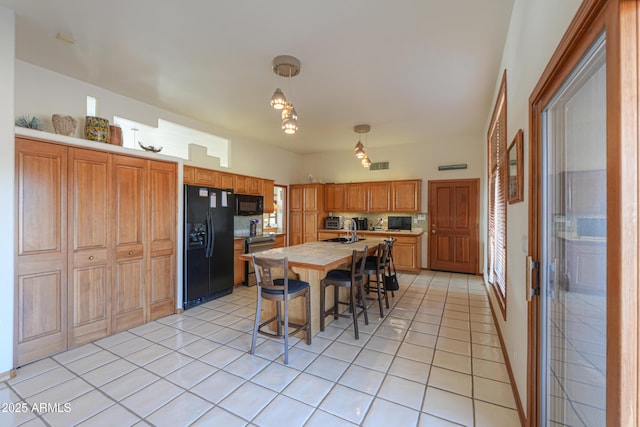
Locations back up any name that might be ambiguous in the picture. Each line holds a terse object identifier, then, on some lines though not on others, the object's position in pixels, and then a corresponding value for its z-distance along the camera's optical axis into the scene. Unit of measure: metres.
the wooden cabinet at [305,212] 7.16
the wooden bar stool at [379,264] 3.63
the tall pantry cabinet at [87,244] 2.54
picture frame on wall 1.96
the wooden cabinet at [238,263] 4.87
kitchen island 2.81
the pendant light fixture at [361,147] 4.66
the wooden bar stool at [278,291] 2.57
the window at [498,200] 2.78
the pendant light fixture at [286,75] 2.67
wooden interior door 6.04
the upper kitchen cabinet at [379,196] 6.68
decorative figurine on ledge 3.72
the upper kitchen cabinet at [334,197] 7.21
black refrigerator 3.95
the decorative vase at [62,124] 2.91
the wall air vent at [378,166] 6.96
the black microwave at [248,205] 5.29
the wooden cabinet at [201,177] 4.40
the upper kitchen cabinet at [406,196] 6.40
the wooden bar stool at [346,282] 3.11
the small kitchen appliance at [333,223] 7.12
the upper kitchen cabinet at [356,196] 6.93
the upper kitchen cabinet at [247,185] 5.31
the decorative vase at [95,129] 3.12
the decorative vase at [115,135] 3.28
